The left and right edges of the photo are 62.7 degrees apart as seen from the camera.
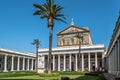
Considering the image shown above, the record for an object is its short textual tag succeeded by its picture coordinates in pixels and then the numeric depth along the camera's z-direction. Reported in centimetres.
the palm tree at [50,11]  1699
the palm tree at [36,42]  3758
